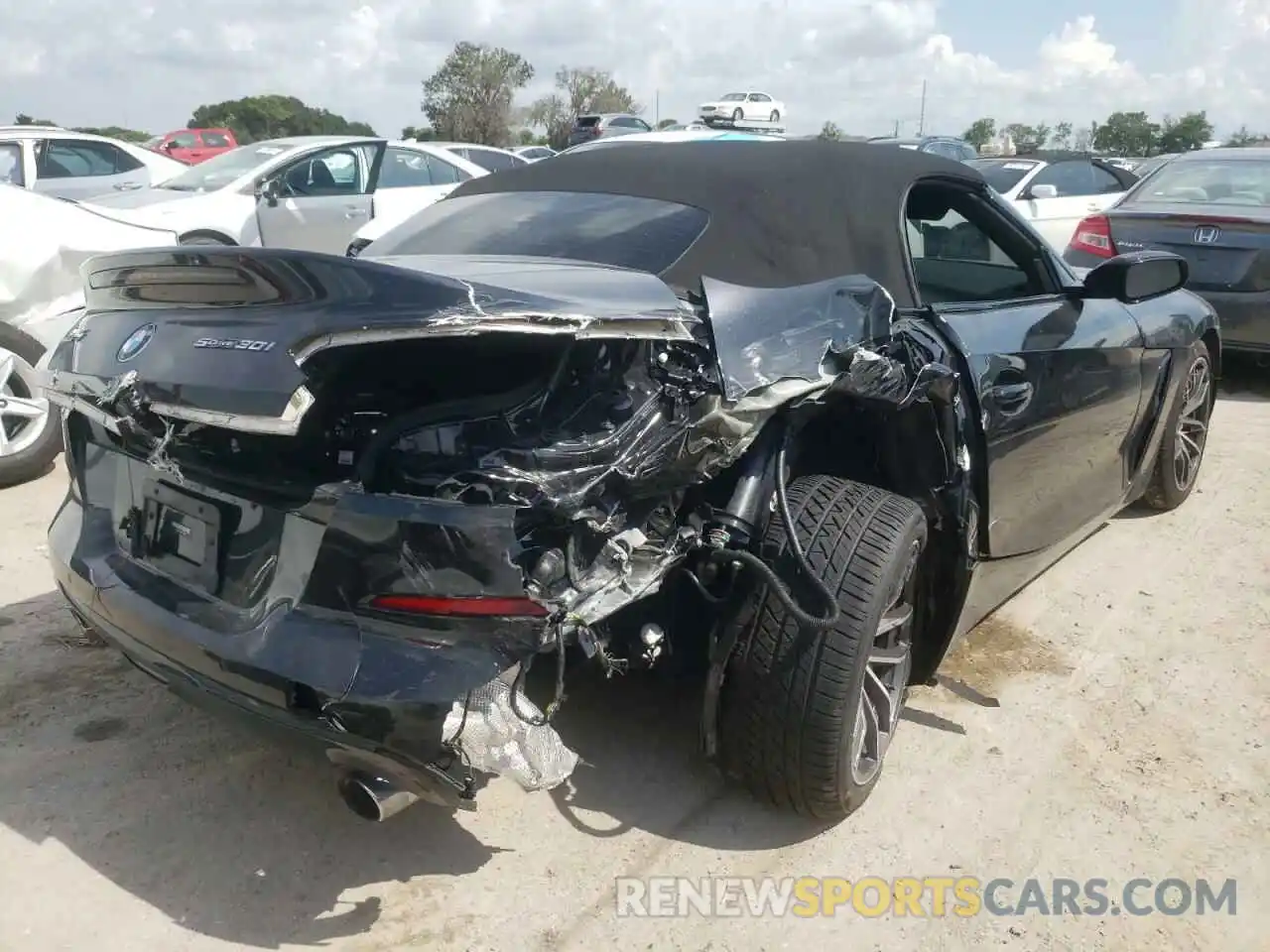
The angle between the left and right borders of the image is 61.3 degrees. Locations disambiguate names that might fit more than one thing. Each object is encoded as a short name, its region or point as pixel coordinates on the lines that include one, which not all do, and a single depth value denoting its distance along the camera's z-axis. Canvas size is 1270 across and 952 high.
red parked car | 24.97
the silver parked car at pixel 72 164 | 9.88
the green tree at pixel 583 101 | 51.38
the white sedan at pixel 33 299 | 5.01
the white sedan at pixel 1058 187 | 10.08
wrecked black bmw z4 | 1.97
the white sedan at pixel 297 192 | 8.27
